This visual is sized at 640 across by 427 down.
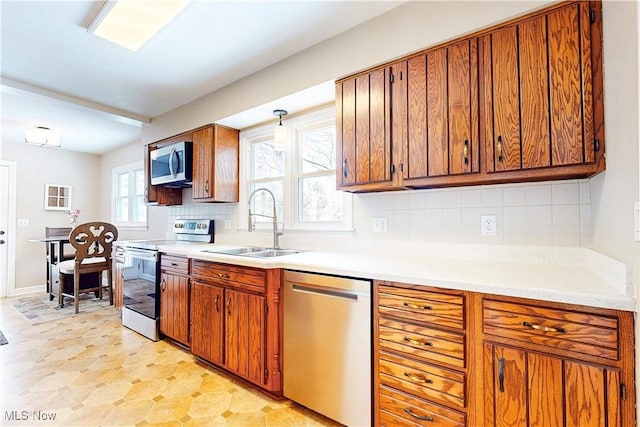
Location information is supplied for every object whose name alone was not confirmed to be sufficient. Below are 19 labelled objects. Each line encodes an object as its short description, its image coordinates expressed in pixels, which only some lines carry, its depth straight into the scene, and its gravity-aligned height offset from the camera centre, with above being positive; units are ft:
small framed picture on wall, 17.42 +1.15
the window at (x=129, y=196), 16.56 +1.13
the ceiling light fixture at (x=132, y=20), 5.95 +4.11
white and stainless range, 9.66 -1.95
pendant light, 8.04 +2.05
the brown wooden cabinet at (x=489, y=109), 4.37 +1.79
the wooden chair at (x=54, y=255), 14.87 -1.95
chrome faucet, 8.73 -0.48
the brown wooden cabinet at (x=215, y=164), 10.01 +1.75
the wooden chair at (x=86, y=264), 13.05 -2.14
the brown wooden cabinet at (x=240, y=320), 6.32 -2.38
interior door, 15.79 -0.42
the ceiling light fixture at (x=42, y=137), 12.92 +3.46
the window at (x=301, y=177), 8.51 +1.17
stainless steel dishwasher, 5.21 -2.39
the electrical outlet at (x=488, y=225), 5.83 -0.20
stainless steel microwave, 10.69 +1.87
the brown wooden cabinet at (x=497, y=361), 3.41 -1.92
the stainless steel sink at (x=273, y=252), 8.38 -1.03
